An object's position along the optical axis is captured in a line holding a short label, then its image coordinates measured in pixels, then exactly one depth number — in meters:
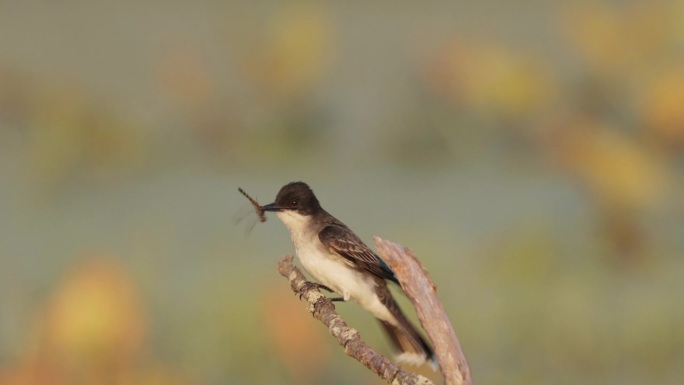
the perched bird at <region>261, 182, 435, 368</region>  7.08
